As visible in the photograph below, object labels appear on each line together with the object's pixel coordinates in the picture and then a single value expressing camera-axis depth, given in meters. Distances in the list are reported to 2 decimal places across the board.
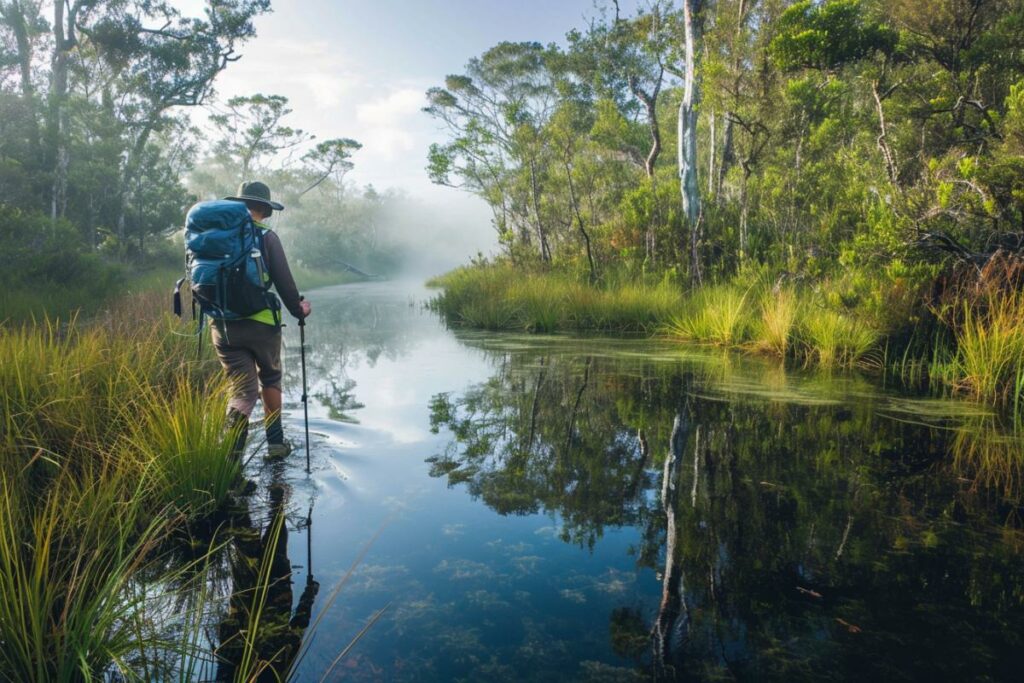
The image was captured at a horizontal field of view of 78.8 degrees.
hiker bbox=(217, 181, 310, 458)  4.08
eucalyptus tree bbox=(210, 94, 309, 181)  36.25
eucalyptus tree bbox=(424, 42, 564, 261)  18.42
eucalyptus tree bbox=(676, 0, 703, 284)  12.28
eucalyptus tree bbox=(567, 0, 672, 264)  21.11
